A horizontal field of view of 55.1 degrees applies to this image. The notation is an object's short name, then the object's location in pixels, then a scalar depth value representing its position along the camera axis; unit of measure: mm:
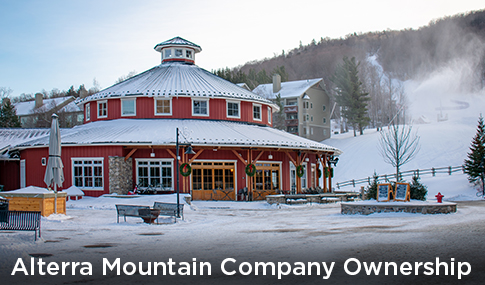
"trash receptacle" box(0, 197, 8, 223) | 12258
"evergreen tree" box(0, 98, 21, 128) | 55969
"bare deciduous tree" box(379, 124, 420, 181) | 51444
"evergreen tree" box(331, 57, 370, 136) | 70062
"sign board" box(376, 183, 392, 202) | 19422
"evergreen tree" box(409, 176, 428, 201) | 21594
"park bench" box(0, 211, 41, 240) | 11808
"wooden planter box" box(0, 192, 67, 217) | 16281
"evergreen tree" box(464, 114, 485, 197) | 32969
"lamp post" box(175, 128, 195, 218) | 19328
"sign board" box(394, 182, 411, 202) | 19219
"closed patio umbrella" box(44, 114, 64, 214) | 18266
